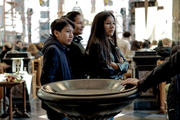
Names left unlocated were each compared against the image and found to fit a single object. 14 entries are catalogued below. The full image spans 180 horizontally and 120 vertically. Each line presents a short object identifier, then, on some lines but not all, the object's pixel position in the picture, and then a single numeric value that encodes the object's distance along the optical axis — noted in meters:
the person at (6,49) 6.47
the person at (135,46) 7.22
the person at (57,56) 2.06
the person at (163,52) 5.24
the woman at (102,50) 2.16
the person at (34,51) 7.56
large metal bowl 1.25
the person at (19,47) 9.52
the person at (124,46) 6.24
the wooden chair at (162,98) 4.65
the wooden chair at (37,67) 6.82
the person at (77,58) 2.13
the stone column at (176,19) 10.78
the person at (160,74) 1.33
